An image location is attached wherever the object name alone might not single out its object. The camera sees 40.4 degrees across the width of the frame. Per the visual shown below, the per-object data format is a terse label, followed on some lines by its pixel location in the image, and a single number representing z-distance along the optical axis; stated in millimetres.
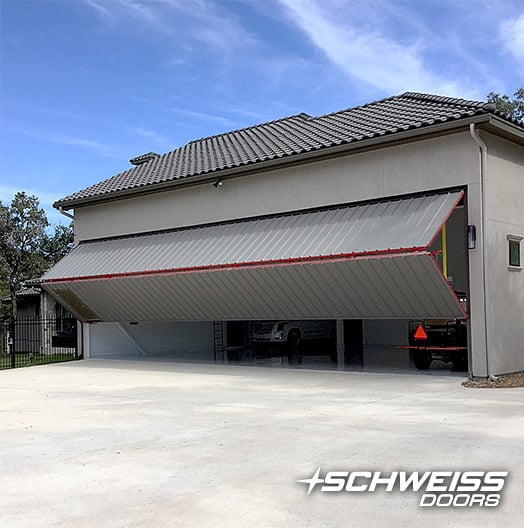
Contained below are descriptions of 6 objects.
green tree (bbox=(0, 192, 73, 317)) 37656
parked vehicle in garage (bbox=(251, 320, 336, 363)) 25453
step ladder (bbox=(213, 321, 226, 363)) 27906
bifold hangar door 14836
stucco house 14672
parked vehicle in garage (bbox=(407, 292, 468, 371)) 16266
